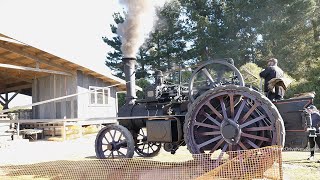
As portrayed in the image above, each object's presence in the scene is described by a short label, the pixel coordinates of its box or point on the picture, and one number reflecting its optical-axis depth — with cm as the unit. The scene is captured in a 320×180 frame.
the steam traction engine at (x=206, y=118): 545
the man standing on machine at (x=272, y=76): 604
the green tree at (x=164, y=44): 2531
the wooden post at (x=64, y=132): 1424
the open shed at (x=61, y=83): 1388
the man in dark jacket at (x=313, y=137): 704
